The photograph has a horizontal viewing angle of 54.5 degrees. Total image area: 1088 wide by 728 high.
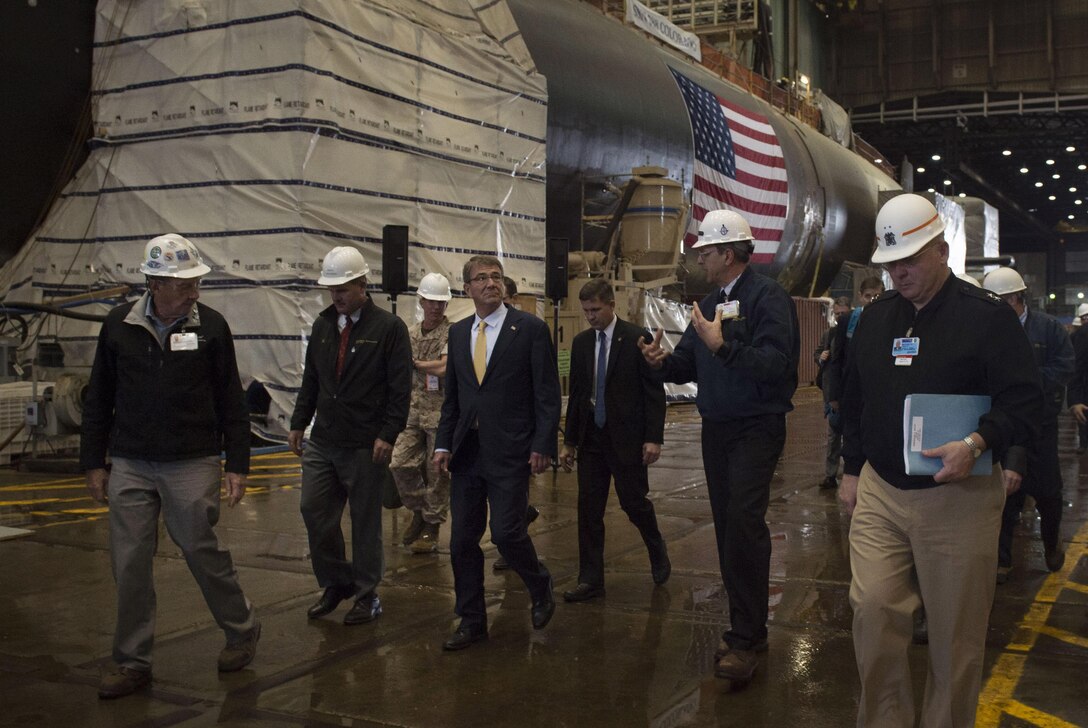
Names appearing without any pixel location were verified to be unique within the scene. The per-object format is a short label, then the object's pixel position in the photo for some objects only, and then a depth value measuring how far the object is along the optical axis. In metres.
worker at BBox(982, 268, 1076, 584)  6.08
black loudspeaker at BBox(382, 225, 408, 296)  11.31
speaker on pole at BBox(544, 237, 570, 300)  12.71
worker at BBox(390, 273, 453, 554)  7.07
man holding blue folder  3.17
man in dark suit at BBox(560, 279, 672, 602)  5.83
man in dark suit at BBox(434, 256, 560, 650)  4.95
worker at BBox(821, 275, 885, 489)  7.50
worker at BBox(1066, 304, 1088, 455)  7.45
